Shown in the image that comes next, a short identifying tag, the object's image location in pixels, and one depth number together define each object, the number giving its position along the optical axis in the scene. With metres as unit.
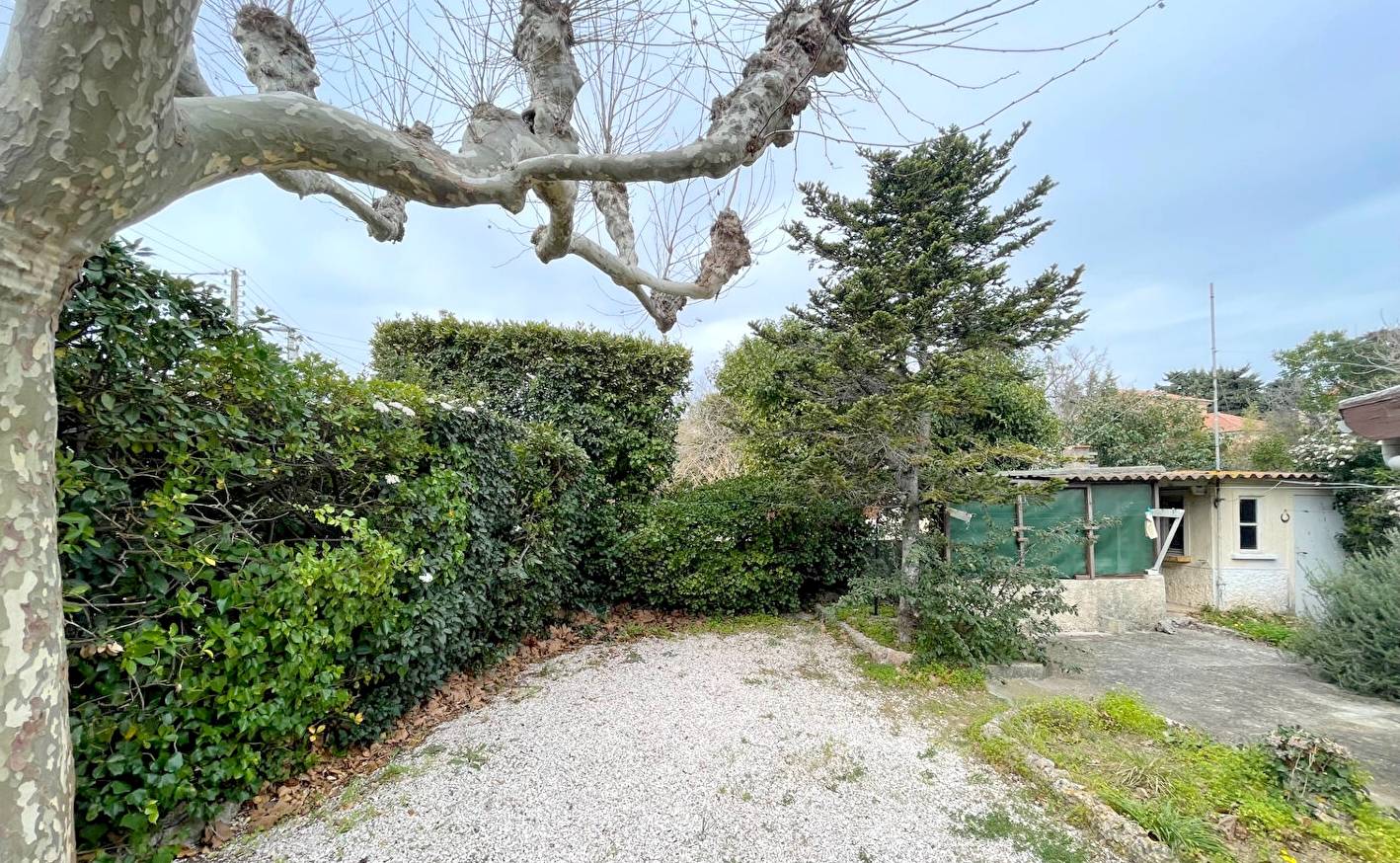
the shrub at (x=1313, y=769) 2.58
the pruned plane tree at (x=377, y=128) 1.16
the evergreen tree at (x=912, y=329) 4.72
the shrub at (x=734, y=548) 6.11
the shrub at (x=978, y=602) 4.43
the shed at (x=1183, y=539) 6.51
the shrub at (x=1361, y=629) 4.23
